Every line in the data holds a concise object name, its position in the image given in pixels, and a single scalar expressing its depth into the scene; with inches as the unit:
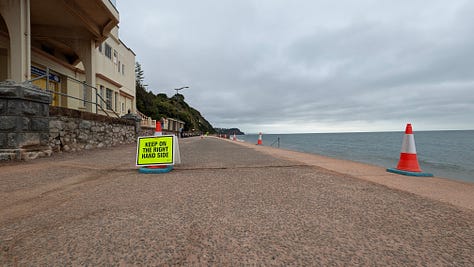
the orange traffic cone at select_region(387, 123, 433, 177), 163.5
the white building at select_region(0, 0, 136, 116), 237.1
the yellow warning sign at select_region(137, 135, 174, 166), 162.2
